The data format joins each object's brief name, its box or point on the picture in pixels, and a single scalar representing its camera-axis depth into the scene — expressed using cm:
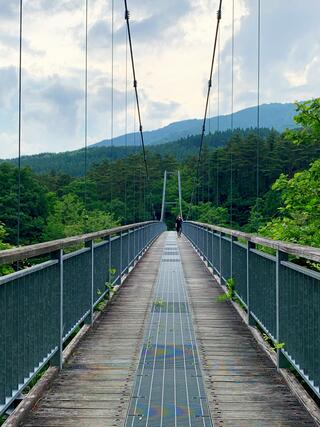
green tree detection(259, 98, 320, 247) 798
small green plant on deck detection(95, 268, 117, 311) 584
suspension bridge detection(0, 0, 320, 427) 281
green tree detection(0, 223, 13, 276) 1247
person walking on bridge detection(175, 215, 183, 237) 2894
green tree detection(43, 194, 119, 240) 5012
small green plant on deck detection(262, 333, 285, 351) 356
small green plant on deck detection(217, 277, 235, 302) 641
